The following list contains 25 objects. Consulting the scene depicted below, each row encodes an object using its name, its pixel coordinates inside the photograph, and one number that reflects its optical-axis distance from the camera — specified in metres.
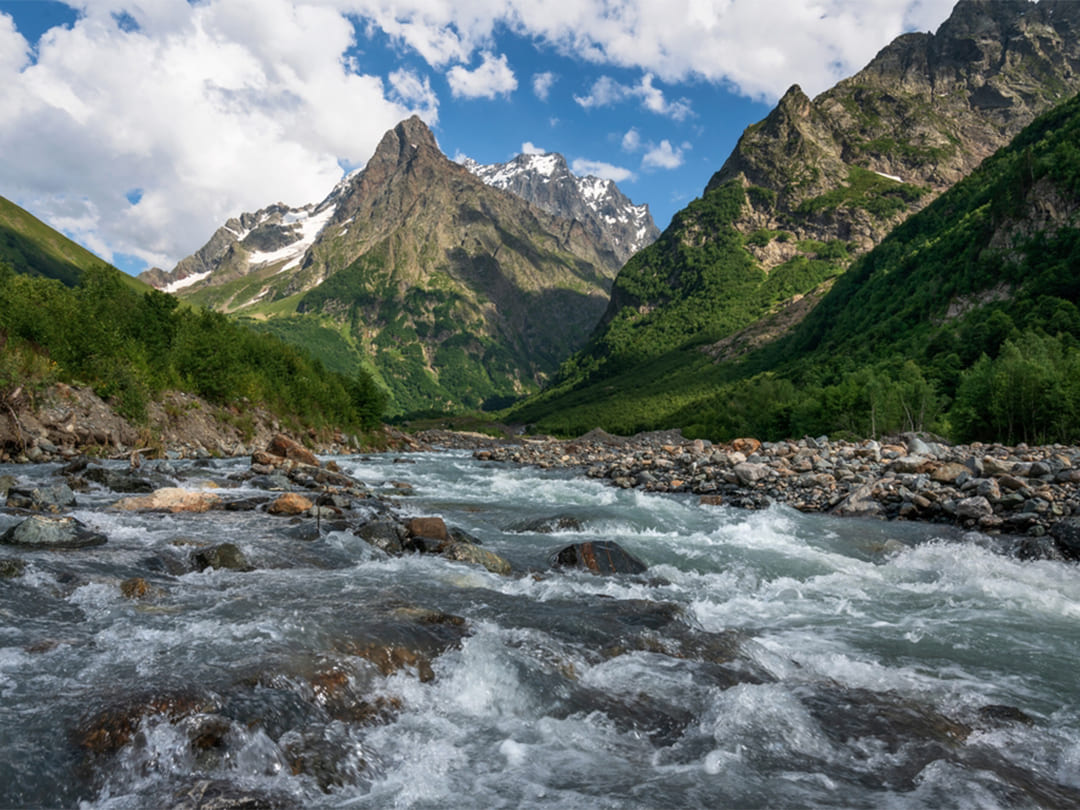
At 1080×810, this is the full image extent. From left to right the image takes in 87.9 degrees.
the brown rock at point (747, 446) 38.63
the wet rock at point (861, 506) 20.88
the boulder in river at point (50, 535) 10.28
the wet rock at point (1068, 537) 13.99
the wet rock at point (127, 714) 4.79
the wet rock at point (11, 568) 8.45
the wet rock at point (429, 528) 14.26
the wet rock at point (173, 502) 15.13
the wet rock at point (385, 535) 13.53
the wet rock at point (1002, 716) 6.46
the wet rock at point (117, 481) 17.58
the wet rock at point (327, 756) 4.86
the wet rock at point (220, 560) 10.40
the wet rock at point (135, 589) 8.48
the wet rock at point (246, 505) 16.42
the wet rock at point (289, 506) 16.42
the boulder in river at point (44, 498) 13.55
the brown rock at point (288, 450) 32.47
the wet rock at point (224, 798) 4.19
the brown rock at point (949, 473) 21.13
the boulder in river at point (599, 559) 13.10
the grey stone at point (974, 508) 17.77
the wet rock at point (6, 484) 14.32
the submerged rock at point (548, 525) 18.34
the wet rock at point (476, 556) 12.62
